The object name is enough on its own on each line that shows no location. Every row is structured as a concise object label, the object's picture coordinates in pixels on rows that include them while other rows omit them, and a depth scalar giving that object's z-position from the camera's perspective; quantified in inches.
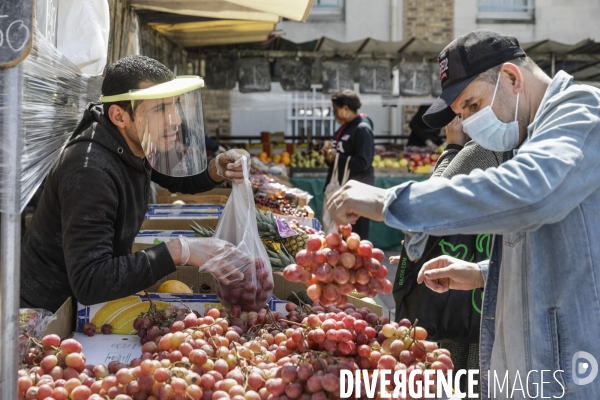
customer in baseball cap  60.7
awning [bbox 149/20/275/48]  302.5
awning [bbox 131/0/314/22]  191.9
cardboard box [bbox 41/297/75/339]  89.7
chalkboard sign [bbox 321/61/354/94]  406.9
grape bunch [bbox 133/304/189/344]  90.9
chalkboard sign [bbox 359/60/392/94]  413.4
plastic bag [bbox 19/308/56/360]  80.7
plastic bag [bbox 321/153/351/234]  298.2
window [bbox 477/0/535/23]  564.4
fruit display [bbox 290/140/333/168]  410.9
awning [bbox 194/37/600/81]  399.2
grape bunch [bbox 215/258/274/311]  102.5
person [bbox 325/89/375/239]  293.1
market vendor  89.8
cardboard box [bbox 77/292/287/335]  100.4
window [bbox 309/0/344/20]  557.8
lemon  111.8
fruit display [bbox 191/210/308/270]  148.2
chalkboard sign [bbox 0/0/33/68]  59.7
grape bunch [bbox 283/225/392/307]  72.7
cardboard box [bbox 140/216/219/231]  164.6
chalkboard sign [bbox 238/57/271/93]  403.5
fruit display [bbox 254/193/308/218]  220.5
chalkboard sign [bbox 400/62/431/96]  414.0
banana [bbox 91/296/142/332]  100.7
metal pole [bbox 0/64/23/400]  61.8
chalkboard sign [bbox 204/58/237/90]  404.8
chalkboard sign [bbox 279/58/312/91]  410.9
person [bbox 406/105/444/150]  477.3
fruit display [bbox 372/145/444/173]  411.8
